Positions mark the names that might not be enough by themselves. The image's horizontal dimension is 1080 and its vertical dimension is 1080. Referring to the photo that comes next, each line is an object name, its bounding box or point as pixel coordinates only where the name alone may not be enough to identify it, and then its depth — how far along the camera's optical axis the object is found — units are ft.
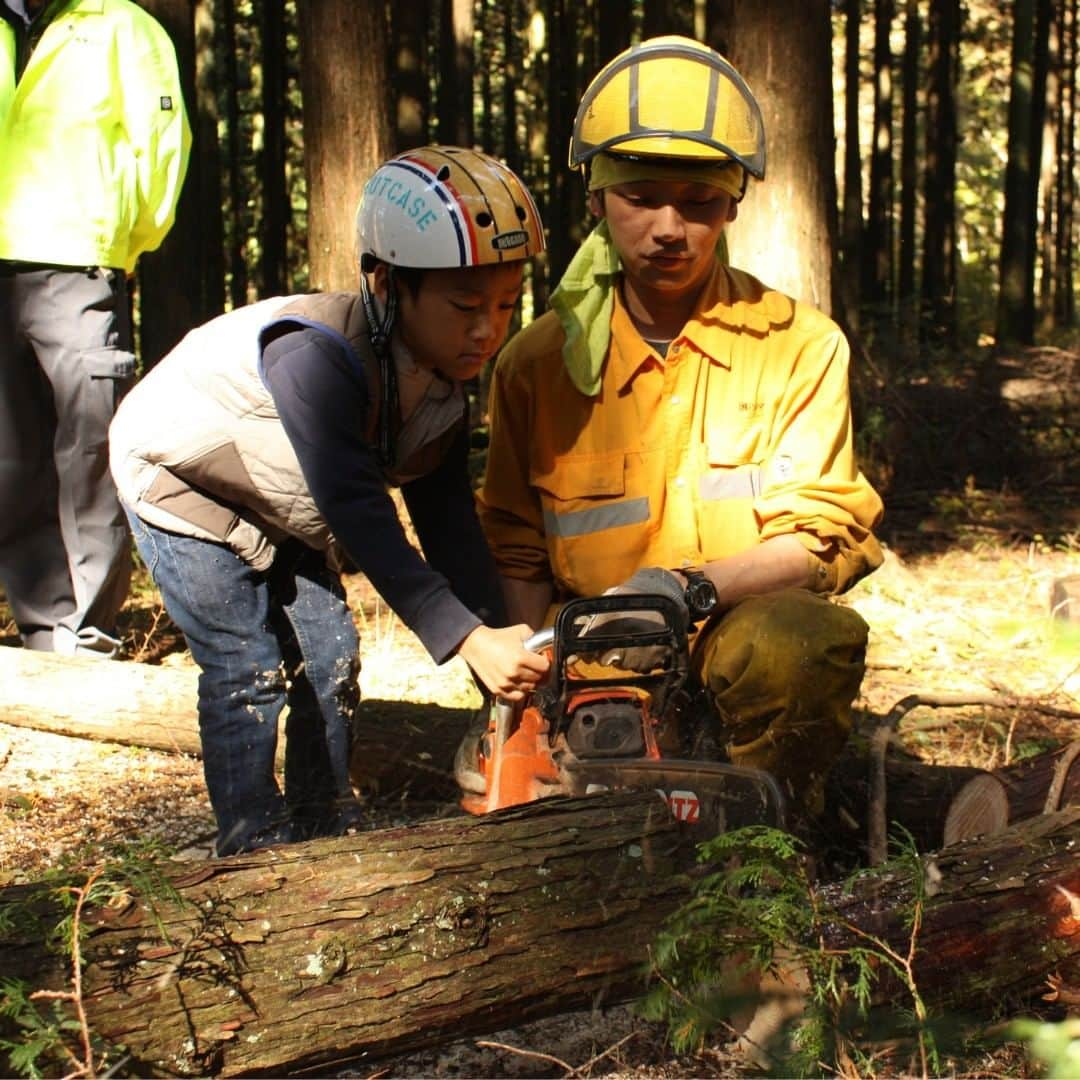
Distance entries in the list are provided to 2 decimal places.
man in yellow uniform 11.09
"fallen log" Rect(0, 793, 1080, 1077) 7.10
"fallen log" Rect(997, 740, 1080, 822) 10.41
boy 9.89
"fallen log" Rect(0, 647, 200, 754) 15.23
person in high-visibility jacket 16.79
